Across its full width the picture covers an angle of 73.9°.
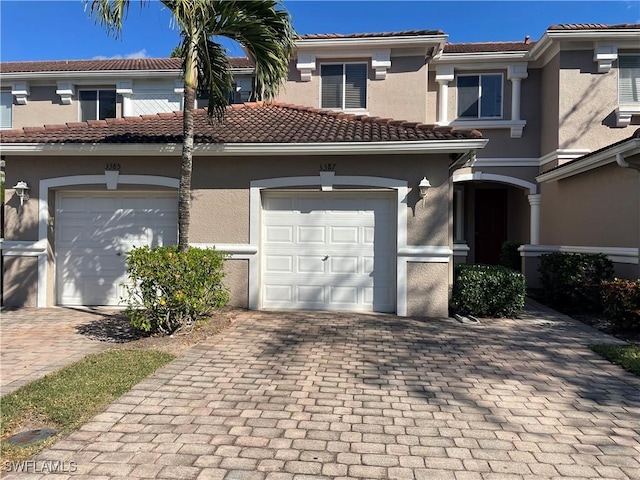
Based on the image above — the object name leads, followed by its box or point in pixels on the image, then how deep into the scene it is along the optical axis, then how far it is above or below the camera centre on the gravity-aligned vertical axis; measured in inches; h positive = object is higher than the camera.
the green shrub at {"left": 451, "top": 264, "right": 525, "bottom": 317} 315.9 -40.6
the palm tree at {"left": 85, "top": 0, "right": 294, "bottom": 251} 257.9 +129.1
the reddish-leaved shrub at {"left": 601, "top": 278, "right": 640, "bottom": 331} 268.5 -40.1
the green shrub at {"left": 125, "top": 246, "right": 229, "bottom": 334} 244.8 -30.2
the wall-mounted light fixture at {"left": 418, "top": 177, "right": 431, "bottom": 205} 310.5 +38.2
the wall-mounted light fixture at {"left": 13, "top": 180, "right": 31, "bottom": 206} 334.3 +34.4
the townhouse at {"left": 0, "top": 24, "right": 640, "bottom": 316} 320.2 +26.3
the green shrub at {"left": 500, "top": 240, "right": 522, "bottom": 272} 534.9 -21.3
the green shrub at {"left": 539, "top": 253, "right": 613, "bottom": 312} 337.7 -32.0
